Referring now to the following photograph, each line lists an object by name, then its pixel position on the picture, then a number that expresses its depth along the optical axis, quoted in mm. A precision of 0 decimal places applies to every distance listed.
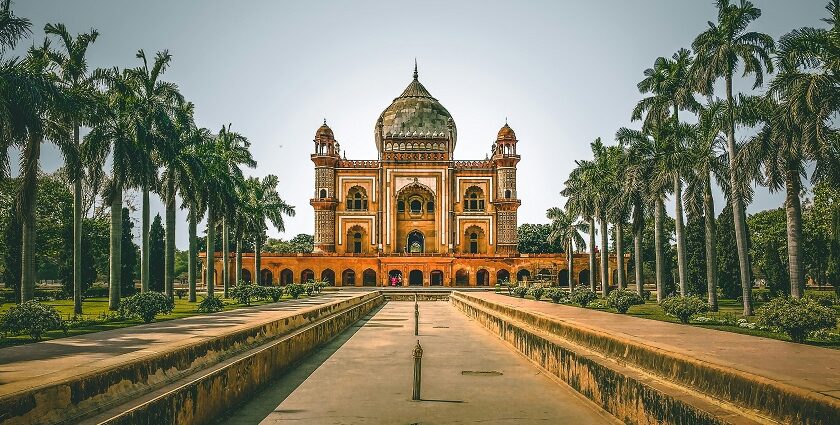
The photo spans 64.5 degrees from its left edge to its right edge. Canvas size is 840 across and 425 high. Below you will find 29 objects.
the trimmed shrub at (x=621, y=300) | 23234
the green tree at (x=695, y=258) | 40272
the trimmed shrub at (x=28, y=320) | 14609
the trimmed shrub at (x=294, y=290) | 36688
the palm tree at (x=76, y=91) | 23328
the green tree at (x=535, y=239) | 80312
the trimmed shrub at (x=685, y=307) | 18406
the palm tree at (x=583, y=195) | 40469
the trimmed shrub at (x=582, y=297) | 27047
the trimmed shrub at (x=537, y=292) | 34878
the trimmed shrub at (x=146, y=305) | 18781
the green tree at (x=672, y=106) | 28922
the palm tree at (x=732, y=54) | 24688
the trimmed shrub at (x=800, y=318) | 13047
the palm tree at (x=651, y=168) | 30609
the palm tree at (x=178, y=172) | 30422
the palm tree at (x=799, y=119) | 19875
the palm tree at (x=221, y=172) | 32969
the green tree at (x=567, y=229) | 50594
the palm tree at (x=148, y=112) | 27047
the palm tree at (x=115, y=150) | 26078
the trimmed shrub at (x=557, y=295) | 31094
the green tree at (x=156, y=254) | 48062
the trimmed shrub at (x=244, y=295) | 30047
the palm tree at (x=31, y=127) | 19250
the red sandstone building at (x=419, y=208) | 62406
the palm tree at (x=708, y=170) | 27094
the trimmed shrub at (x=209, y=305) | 24750
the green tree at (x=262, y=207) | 44844
